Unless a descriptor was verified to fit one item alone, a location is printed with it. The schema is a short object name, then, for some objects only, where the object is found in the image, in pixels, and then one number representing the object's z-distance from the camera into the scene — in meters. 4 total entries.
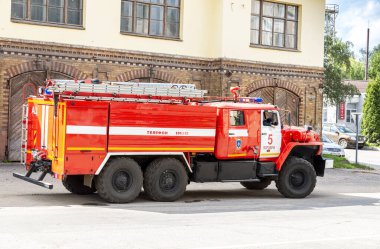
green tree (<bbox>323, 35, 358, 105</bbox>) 50.03
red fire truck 15.21
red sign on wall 66.94
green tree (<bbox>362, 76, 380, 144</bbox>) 53.16
